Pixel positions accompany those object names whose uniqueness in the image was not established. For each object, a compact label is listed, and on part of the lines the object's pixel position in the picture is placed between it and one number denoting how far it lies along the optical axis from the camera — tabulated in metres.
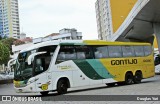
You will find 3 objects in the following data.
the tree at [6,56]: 37.70
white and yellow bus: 11.83
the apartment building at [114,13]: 70.41
